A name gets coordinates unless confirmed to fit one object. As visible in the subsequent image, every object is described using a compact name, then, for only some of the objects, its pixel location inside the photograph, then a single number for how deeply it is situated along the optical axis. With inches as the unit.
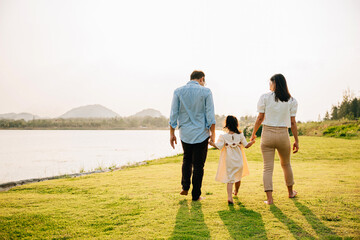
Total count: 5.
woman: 169.8
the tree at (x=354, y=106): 1231.5
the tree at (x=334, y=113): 1336.6
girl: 178.5
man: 179.6
